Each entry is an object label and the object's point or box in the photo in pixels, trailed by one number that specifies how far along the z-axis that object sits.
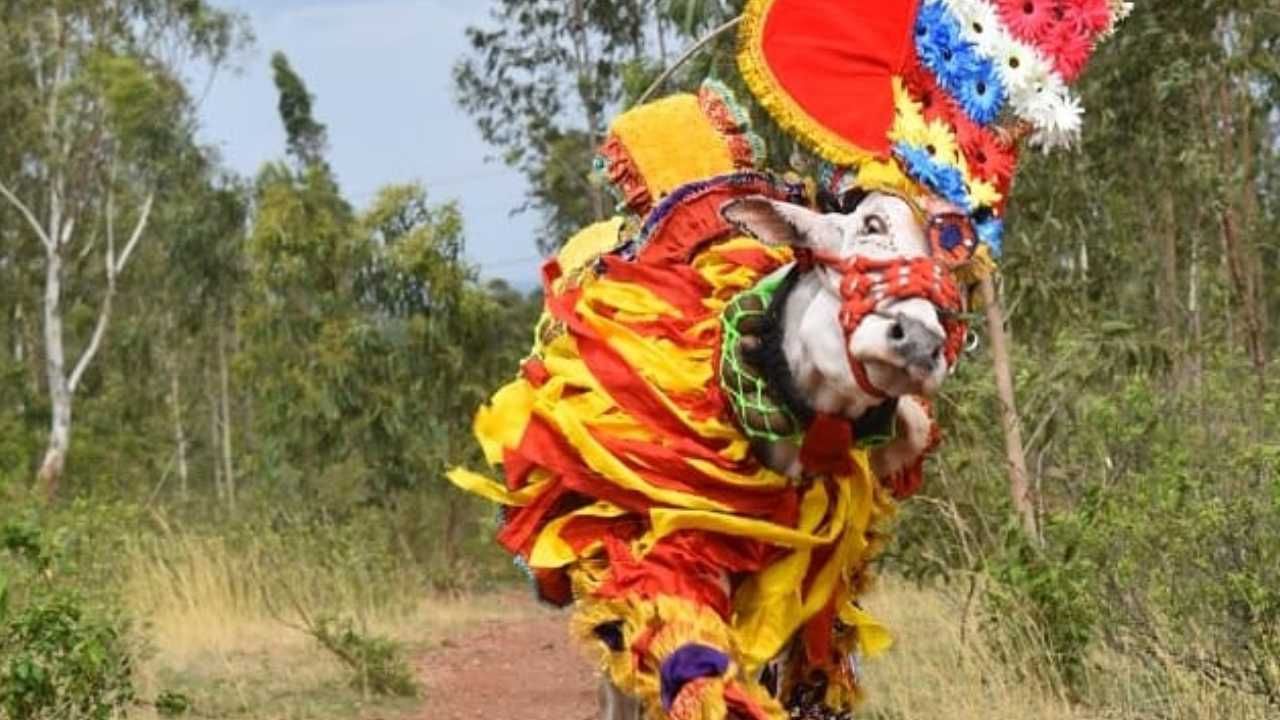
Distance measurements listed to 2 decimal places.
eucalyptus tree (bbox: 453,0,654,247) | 18.64
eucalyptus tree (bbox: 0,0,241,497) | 26.25
